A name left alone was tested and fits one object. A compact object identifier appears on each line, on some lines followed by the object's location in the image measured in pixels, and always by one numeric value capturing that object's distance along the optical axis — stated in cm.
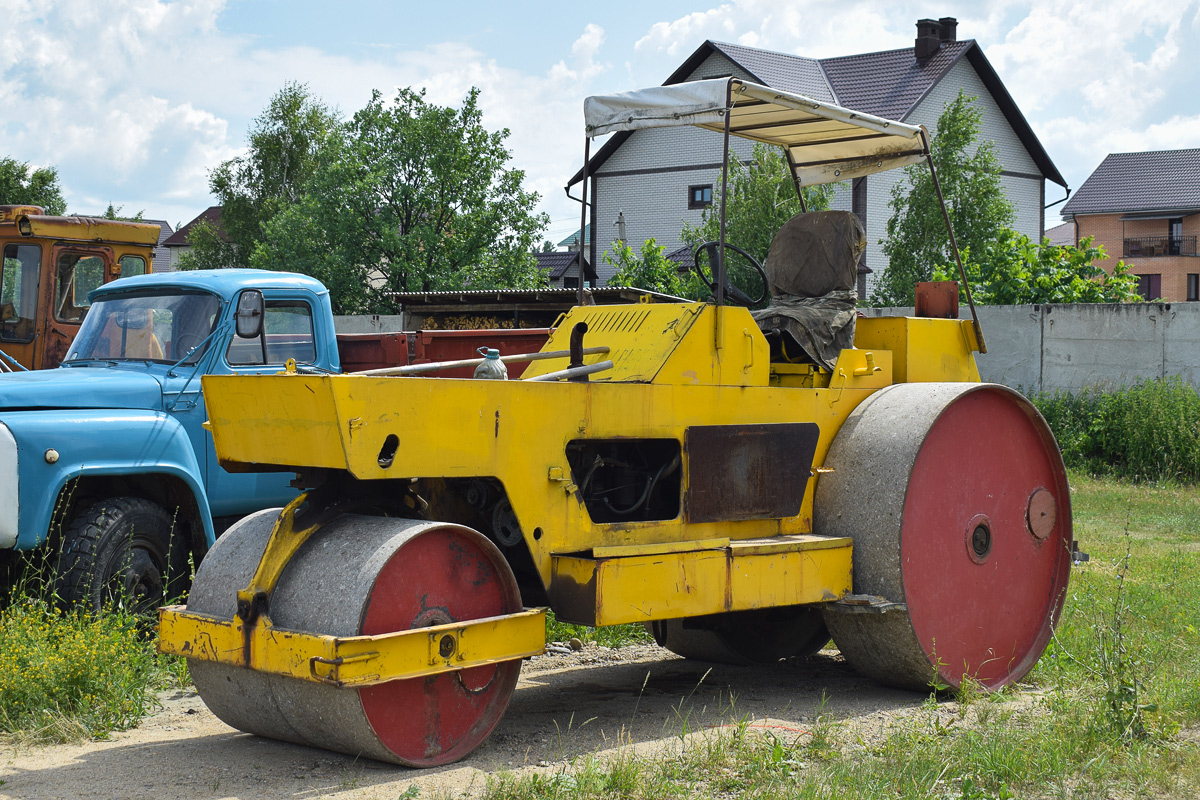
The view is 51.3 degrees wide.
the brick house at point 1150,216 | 5219
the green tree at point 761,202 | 2461
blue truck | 668
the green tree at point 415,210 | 2809
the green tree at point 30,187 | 4445
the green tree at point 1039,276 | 2083
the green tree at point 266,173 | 4234
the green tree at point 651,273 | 2452
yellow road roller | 462
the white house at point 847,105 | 3325
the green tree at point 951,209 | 2475
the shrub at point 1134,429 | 1592
